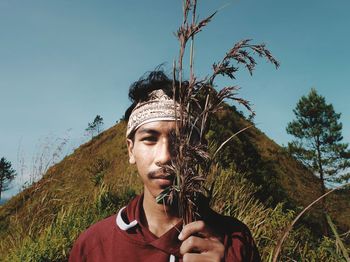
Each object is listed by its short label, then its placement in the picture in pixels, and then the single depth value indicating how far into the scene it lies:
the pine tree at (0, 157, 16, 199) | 49.02
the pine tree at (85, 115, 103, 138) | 65.62
